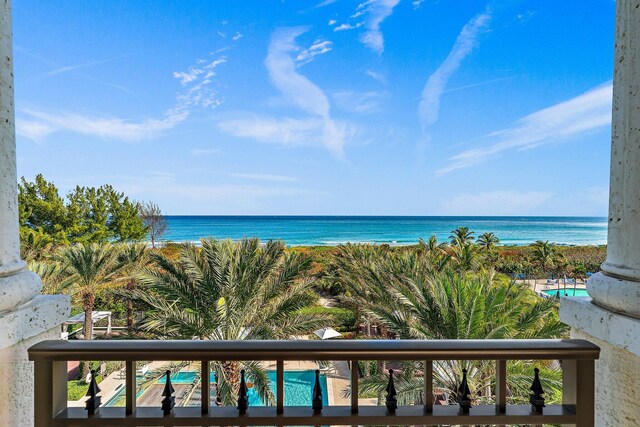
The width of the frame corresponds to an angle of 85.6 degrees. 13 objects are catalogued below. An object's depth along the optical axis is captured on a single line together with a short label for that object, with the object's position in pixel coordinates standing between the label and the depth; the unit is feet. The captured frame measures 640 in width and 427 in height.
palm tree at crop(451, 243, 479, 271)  56.10
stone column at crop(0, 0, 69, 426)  3.69
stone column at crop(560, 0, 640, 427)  3.69
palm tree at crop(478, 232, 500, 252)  92.16
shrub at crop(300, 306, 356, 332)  54.80
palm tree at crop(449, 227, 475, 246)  71.56
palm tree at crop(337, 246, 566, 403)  20.51
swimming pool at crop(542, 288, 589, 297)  70.11
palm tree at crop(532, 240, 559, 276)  79.92
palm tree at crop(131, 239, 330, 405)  24.81
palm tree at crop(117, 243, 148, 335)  46.37
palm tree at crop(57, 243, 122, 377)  42.39
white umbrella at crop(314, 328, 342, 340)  37.37
